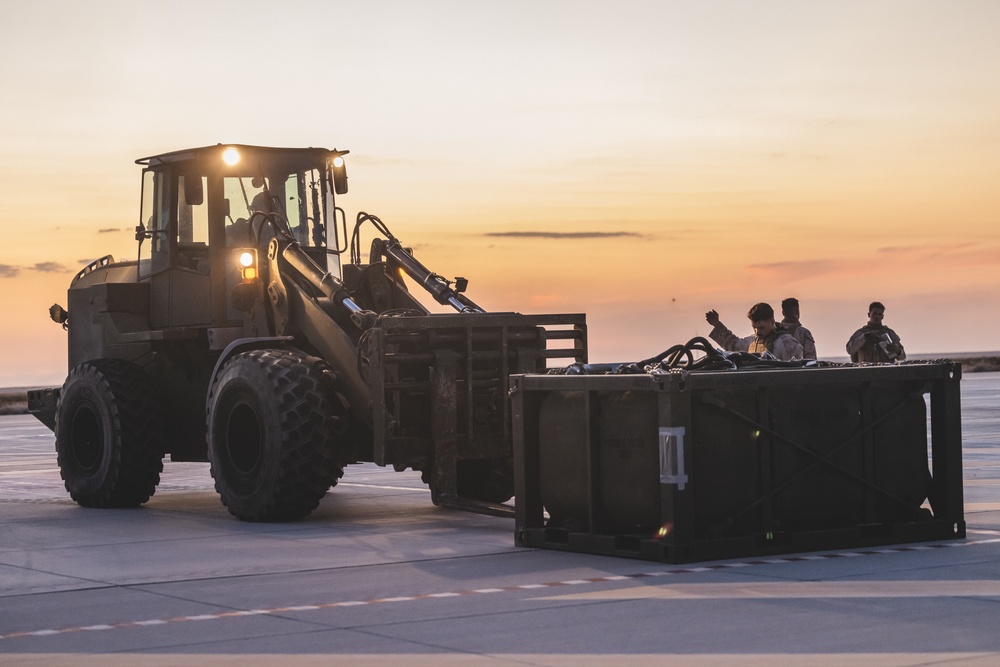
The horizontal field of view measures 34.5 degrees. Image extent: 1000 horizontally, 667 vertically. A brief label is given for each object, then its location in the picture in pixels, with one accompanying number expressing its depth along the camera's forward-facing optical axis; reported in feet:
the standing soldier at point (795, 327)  50.67
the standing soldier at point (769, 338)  47.47
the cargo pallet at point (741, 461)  34.17
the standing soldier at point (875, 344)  62.90
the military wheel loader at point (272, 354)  43.86
